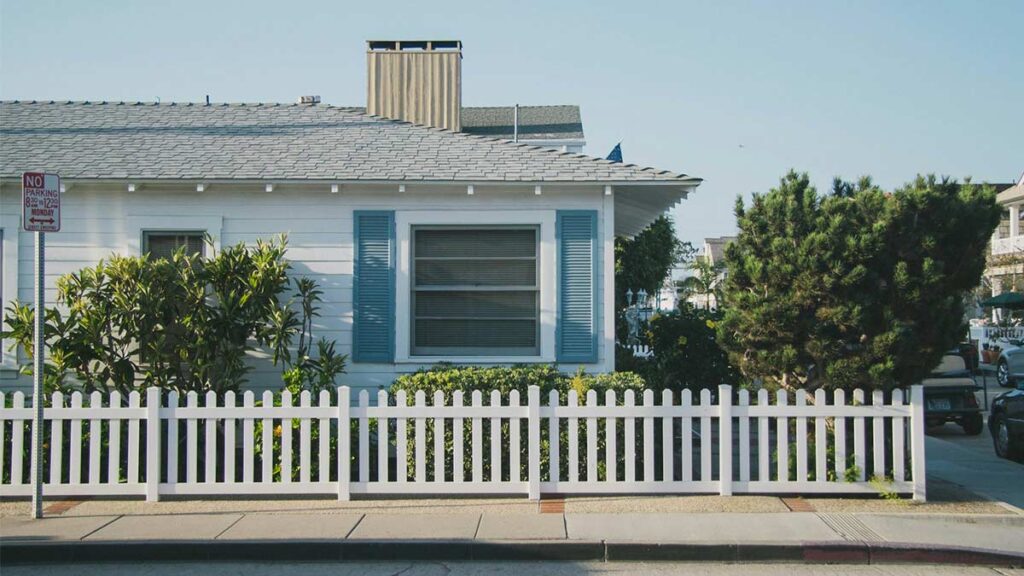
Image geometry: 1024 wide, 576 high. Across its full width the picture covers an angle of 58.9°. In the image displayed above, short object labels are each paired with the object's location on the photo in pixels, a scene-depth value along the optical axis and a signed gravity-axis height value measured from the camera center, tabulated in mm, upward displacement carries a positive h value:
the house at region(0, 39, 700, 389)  10172 +885
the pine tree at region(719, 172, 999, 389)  8102 +305
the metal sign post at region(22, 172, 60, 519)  7609 +696
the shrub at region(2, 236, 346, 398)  9391 -126
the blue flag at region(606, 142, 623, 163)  18766 +3271
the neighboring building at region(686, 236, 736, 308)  86350 +6311
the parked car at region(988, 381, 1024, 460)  11625 -1486
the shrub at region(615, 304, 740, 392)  12062 -669
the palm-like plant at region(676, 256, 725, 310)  50225 +1853
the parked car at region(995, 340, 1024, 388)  23844 -1459
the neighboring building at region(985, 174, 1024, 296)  36469 +2497
